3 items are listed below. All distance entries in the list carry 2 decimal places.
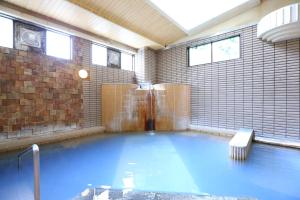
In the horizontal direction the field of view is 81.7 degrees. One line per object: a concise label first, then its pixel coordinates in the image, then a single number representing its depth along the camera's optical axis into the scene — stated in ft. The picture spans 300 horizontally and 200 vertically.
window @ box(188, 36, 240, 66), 19.20
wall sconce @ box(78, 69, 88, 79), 19.06
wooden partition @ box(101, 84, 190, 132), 21.13
